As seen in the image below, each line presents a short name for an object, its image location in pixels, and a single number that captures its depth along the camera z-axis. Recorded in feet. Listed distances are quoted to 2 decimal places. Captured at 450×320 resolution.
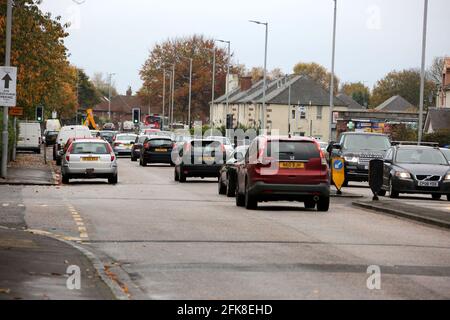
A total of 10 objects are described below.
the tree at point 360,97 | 642.43
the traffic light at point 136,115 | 326.24
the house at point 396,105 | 524.52
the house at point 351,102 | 538.47
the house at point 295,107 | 426.92
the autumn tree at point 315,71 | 631.36
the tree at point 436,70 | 485.24
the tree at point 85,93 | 635.66
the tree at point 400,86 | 579.07
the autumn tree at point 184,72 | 470.39
